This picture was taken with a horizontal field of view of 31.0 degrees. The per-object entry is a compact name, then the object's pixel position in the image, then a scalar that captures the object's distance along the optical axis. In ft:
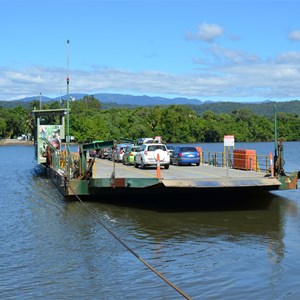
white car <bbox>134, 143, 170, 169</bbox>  97.45
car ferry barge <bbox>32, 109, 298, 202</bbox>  63.98
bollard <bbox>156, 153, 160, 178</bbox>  67.45
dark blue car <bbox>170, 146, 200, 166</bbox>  107.45
